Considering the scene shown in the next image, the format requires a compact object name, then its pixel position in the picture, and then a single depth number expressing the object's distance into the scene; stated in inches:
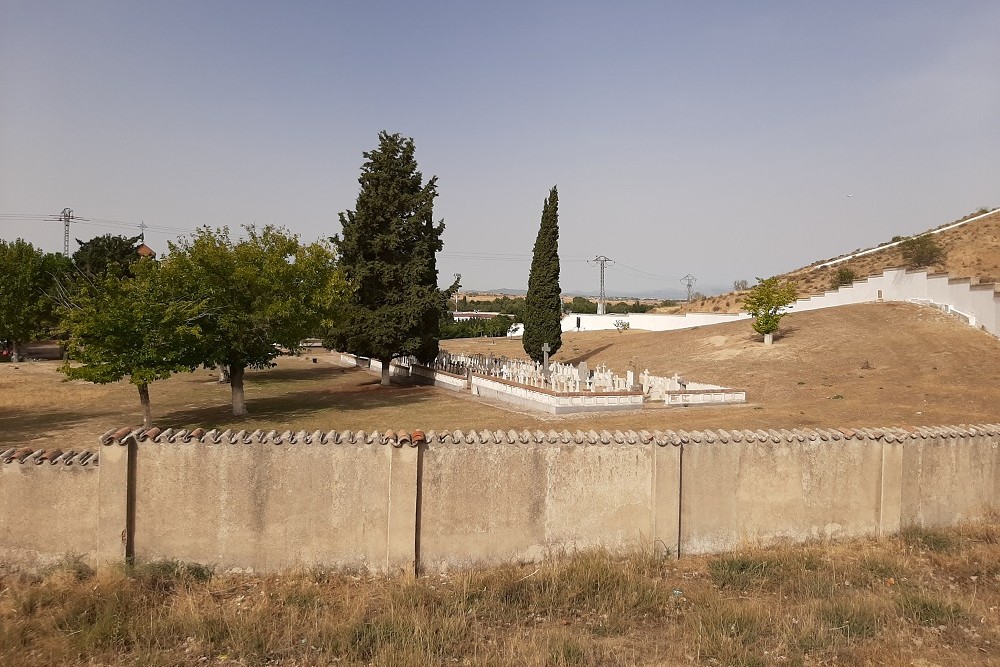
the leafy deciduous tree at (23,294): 1596.9
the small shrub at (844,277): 1929.1
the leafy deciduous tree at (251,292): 848.9
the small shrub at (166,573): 315.0
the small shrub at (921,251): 2055.9
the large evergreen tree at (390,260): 1127.3
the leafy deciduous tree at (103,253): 1881.2
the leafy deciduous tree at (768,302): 1368.1
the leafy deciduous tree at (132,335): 725.3
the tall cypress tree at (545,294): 1317.7
